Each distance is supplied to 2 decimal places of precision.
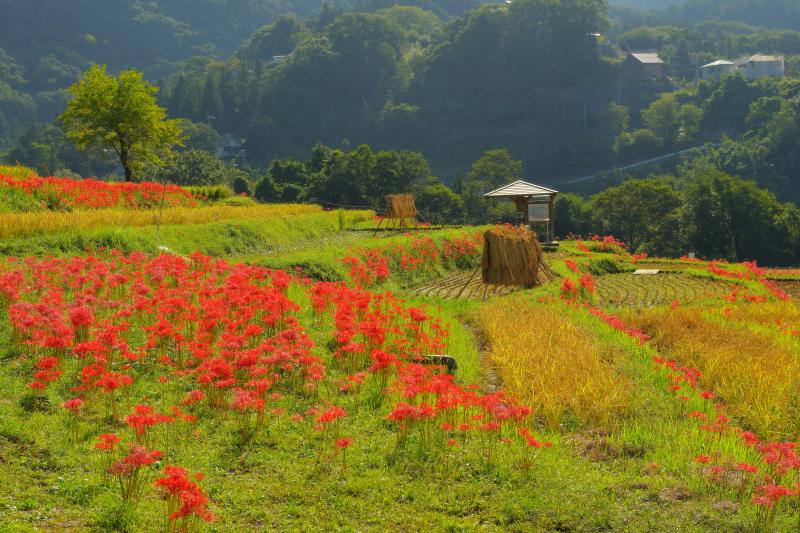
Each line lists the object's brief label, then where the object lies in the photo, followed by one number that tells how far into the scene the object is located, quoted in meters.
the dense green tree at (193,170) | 72.06
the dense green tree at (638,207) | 62.25
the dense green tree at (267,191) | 63.59
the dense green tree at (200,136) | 127.00
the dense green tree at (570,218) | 68.44
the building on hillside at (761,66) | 170.62
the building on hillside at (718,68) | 169.62
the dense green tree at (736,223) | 57.19
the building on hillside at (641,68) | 161.00
